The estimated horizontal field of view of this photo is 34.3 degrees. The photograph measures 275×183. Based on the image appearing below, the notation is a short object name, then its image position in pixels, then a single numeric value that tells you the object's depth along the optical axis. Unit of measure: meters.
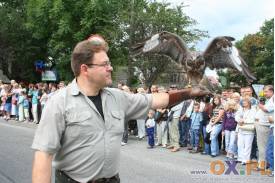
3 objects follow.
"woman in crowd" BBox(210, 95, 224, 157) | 10.24
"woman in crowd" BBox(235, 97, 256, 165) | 9.30
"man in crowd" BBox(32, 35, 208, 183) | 2.66
